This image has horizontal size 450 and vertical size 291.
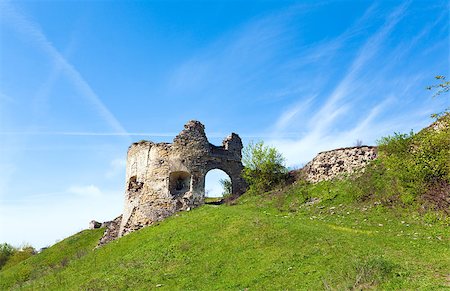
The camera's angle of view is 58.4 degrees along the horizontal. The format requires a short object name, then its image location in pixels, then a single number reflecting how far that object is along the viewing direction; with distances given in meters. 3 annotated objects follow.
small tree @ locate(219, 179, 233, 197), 42.77
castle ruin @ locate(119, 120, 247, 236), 25.34
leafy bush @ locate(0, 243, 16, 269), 38.29
